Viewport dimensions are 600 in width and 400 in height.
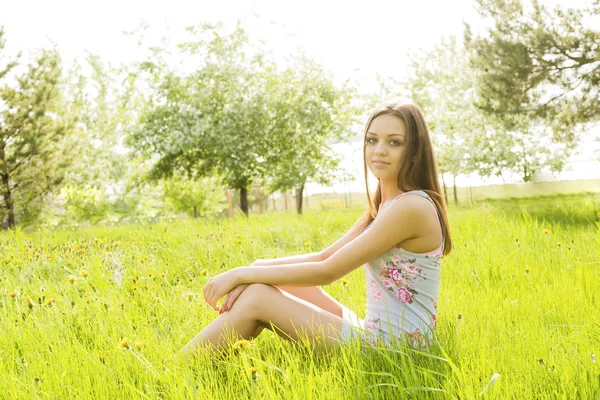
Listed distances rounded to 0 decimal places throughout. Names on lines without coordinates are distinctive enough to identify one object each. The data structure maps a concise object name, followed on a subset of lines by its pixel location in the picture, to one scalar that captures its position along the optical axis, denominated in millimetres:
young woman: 2574
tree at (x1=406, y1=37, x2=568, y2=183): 21297
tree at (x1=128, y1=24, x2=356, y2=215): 13523
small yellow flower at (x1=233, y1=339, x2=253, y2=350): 2285
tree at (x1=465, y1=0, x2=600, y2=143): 9859
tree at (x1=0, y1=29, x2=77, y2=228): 13961
